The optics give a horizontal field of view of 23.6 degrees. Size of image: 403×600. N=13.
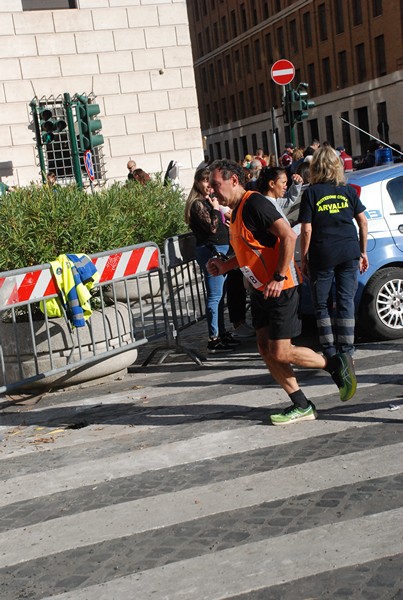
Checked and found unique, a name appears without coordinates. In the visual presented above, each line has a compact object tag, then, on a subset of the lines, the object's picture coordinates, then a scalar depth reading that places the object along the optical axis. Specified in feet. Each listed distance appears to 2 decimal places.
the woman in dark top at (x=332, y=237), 25.45
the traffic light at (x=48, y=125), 54.19
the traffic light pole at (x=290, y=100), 66.54
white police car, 29.66
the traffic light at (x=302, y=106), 67.46
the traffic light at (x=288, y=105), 67.31
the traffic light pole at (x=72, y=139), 53.11
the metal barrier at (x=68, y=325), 26.04
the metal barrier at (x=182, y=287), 31.37
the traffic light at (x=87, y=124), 52.75
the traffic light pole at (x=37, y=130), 57.77
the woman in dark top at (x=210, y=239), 31.35
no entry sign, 63.57
